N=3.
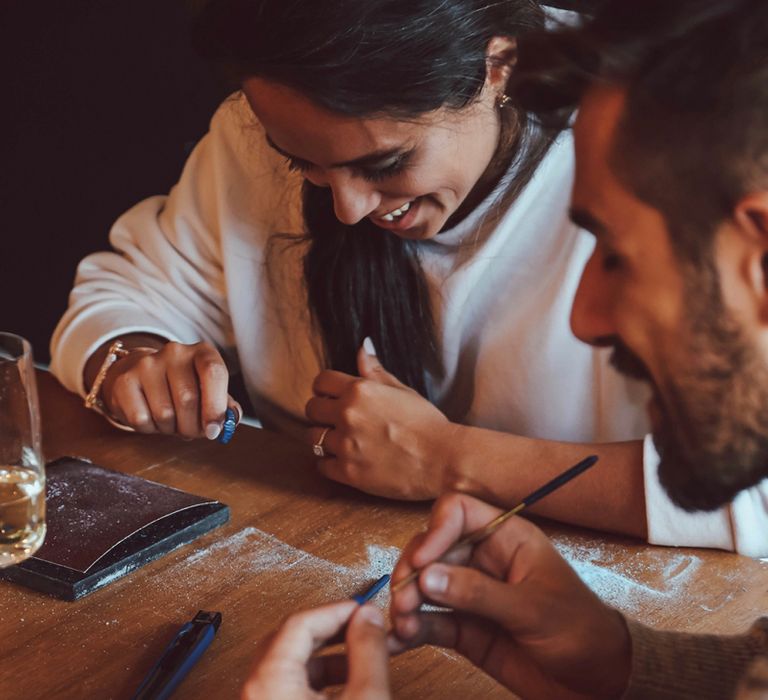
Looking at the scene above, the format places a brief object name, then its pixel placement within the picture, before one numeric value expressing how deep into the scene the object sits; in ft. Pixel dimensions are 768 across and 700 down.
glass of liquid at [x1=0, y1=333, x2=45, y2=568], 3.13
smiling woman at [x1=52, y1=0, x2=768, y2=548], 4.16
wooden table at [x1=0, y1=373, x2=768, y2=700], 3.28
